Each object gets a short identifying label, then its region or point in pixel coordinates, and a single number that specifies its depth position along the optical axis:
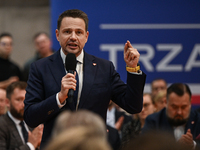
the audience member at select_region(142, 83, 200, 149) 8.22
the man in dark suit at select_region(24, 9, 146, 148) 4.76
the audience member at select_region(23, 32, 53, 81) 12.73
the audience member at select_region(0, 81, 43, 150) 7.37
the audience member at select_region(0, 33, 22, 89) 12.33
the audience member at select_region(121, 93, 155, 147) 9.29
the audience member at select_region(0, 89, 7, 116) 9.20
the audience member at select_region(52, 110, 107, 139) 2.47
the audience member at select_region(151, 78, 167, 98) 11.45
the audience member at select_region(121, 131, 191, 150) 2.38
